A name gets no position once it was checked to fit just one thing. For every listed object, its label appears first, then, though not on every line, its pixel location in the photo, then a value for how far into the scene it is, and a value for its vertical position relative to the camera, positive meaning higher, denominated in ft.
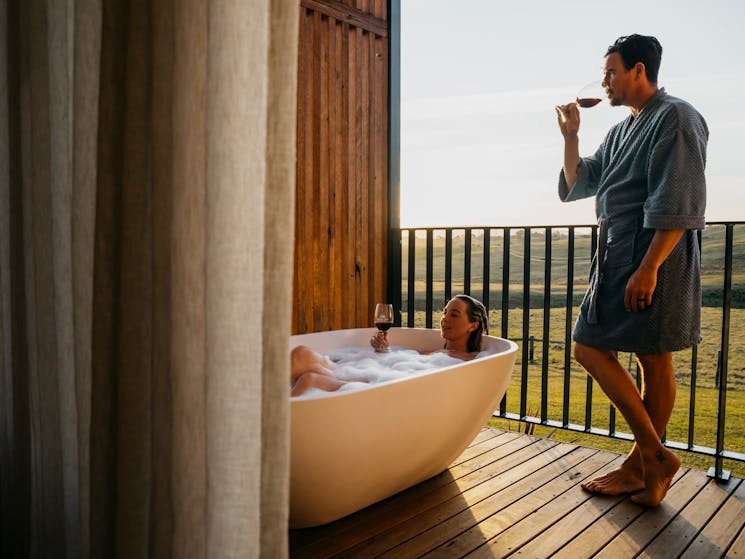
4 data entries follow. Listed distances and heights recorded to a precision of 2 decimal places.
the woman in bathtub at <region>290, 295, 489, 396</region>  8.17 -1.47
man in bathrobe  6.17 -0.20
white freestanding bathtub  5.32 -2.13
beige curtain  2.66 -0.20
